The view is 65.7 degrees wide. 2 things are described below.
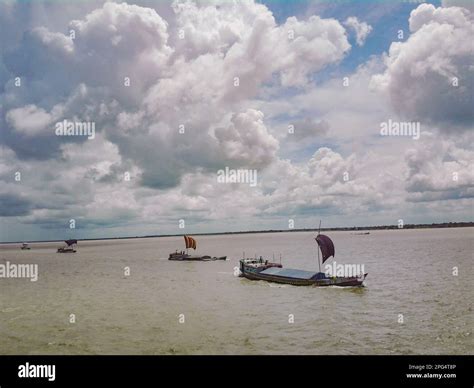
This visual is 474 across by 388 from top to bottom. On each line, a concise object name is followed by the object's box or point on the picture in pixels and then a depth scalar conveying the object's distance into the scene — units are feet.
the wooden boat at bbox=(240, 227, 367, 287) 133.80
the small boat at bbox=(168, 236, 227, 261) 283.79
